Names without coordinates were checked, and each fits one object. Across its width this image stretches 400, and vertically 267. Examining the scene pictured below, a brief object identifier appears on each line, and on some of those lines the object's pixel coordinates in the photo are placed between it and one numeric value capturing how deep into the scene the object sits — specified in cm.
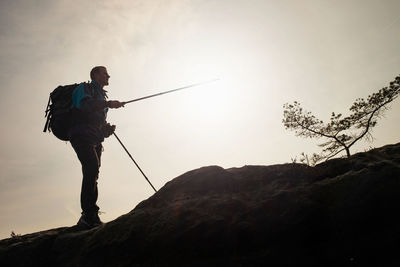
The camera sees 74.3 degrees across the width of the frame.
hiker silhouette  470
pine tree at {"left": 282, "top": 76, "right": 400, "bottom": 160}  1947
